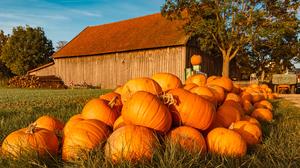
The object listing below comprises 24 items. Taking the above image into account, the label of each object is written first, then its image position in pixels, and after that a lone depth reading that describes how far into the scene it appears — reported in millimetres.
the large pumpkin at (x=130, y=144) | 1658
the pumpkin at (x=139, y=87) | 2393
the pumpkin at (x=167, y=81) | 2695
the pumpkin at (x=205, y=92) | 2715
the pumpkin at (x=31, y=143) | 1839
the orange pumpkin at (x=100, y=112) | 2309
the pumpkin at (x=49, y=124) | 2463
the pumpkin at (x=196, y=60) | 7730
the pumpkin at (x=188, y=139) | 1764
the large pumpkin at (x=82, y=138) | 1817
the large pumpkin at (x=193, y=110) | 2113
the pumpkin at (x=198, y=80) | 3784
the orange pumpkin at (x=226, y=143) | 2008
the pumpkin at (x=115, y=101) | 2471
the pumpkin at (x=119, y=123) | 2158
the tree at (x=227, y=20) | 15320
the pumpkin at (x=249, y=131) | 2414
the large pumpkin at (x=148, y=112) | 1930
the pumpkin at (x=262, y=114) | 3709
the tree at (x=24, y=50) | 34312
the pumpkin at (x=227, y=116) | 2639
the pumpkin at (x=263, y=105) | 4442
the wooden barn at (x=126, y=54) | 17141
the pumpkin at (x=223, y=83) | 3814
